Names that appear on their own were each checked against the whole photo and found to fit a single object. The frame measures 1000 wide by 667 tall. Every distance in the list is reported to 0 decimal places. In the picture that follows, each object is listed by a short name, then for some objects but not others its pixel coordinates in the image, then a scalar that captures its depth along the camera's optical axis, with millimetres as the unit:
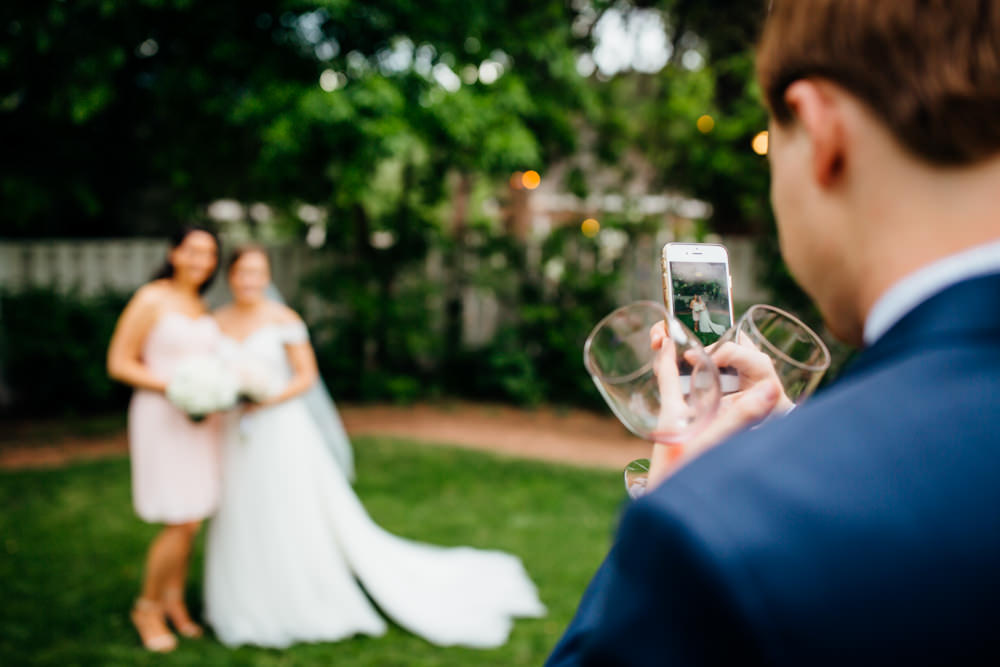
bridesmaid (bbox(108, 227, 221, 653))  4016
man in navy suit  531
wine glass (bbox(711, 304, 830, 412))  968
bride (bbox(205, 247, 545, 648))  4113
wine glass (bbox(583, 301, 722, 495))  853
